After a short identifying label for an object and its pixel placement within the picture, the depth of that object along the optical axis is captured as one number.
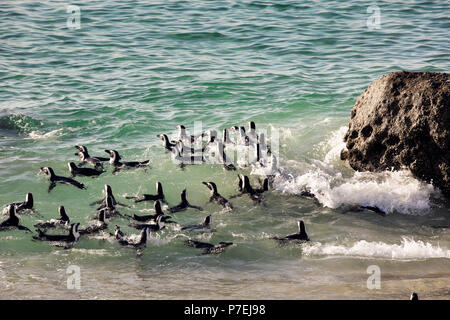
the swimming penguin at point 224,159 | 13.29
